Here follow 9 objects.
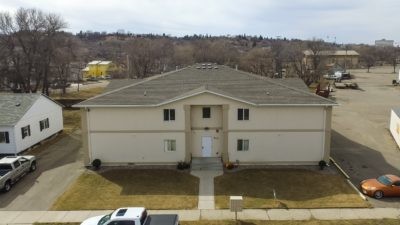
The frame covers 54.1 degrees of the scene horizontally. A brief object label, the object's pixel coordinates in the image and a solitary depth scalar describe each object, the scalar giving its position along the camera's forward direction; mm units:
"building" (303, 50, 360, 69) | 155800
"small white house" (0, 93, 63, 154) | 36656
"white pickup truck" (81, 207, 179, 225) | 20203
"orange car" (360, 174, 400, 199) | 26656
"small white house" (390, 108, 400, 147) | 40588
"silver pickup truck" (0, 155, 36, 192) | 28544
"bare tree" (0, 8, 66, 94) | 62250
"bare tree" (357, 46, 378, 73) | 152588
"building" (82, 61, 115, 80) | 134250
